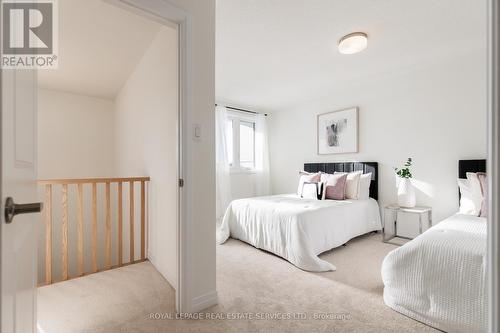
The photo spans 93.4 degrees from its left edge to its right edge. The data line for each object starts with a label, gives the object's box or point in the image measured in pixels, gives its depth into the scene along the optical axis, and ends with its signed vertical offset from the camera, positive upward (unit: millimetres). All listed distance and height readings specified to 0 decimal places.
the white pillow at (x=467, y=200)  2342 -377
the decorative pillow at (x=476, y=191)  2305 -265
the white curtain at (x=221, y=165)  4535 -3
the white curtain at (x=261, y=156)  5203 +196
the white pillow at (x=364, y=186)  3434 -320
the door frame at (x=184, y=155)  1584 +67
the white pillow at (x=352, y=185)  3404 -303
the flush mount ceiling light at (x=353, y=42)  2325 +1227
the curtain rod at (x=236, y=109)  4799 +1165
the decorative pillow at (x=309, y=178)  3715 -222
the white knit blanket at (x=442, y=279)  1358 -731
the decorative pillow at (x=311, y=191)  3432 -388
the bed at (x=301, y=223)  2404 -709
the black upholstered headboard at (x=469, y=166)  2645 -22
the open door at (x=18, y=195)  545 -84
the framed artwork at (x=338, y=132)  3865 +567
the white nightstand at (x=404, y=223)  2957 -815
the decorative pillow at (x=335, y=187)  3361 -323
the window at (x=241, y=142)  4895 +502
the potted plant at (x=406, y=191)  3033 -346
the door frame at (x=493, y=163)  564 +2
